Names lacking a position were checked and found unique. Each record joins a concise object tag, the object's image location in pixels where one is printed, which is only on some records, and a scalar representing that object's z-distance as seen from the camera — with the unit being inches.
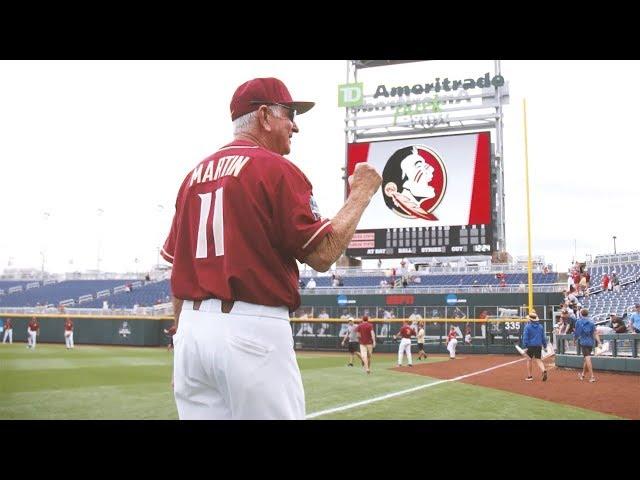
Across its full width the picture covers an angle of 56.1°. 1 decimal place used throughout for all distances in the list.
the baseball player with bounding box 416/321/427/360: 891.4
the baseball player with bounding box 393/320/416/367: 732.3
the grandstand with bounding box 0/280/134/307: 1591.5
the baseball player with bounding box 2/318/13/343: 1146.7
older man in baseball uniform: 72.7
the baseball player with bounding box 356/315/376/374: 629.0
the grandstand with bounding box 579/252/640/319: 889.5
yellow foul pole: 797.9
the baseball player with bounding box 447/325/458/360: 922.1
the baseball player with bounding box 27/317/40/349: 991.0
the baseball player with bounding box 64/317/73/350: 1011.1
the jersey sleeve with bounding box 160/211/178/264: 88.7
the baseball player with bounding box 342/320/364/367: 758.7
